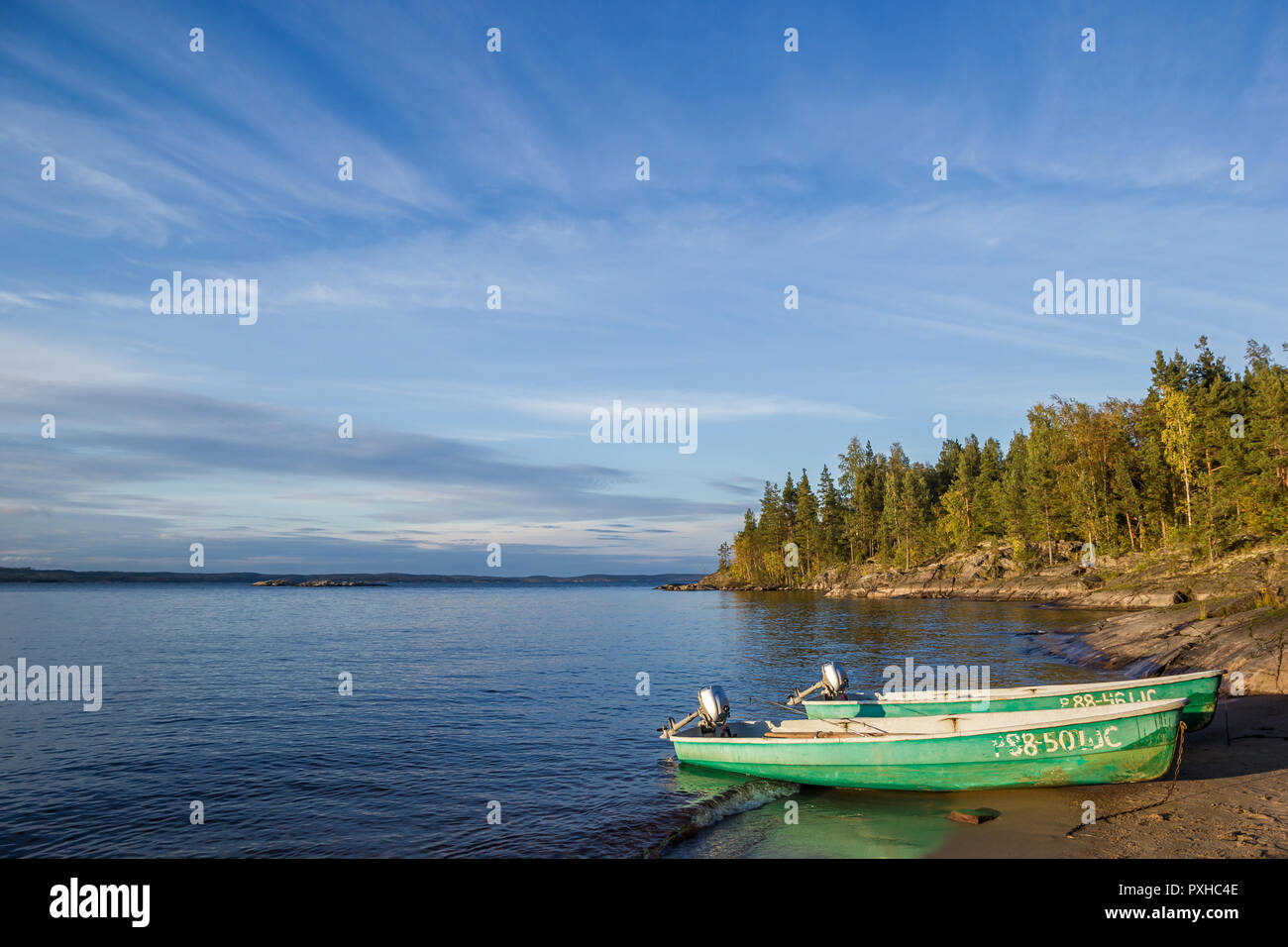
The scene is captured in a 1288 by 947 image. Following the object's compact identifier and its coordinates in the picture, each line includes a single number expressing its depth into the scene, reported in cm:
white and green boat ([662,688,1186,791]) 1463
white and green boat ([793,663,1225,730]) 1948
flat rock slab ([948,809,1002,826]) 1391
